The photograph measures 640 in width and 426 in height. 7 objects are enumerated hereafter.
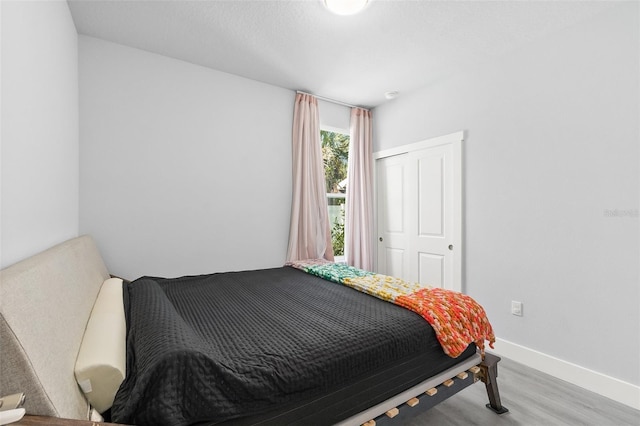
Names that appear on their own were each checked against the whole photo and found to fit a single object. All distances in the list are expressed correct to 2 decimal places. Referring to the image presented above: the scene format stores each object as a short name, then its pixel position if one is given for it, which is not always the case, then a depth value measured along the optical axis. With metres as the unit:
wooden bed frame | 0.68
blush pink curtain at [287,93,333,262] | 3.38
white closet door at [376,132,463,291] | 3.03
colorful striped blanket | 1.50
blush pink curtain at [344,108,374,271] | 3.86
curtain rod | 3.47
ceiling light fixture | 1.93
